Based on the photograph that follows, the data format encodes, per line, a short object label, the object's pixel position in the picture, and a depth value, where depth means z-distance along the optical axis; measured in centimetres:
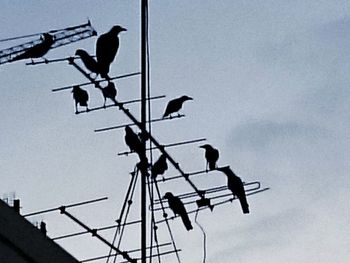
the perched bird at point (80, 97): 1396
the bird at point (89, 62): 1353
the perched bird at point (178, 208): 1476
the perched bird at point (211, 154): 1638
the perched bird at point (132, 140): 1348
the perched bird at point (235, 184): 1512
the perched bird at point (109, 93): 1298
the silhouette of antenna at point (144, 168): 1280
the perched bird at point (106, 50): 1361
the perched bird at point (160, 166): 1378
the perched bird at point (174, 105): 1589
